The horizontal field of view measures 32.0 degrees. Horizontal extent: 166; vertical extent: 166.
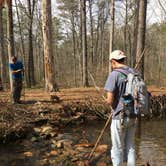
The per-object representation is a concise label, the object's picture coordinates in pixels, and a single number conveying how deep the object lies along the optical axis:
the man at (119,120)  4.58
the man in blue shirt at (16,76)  10.55
